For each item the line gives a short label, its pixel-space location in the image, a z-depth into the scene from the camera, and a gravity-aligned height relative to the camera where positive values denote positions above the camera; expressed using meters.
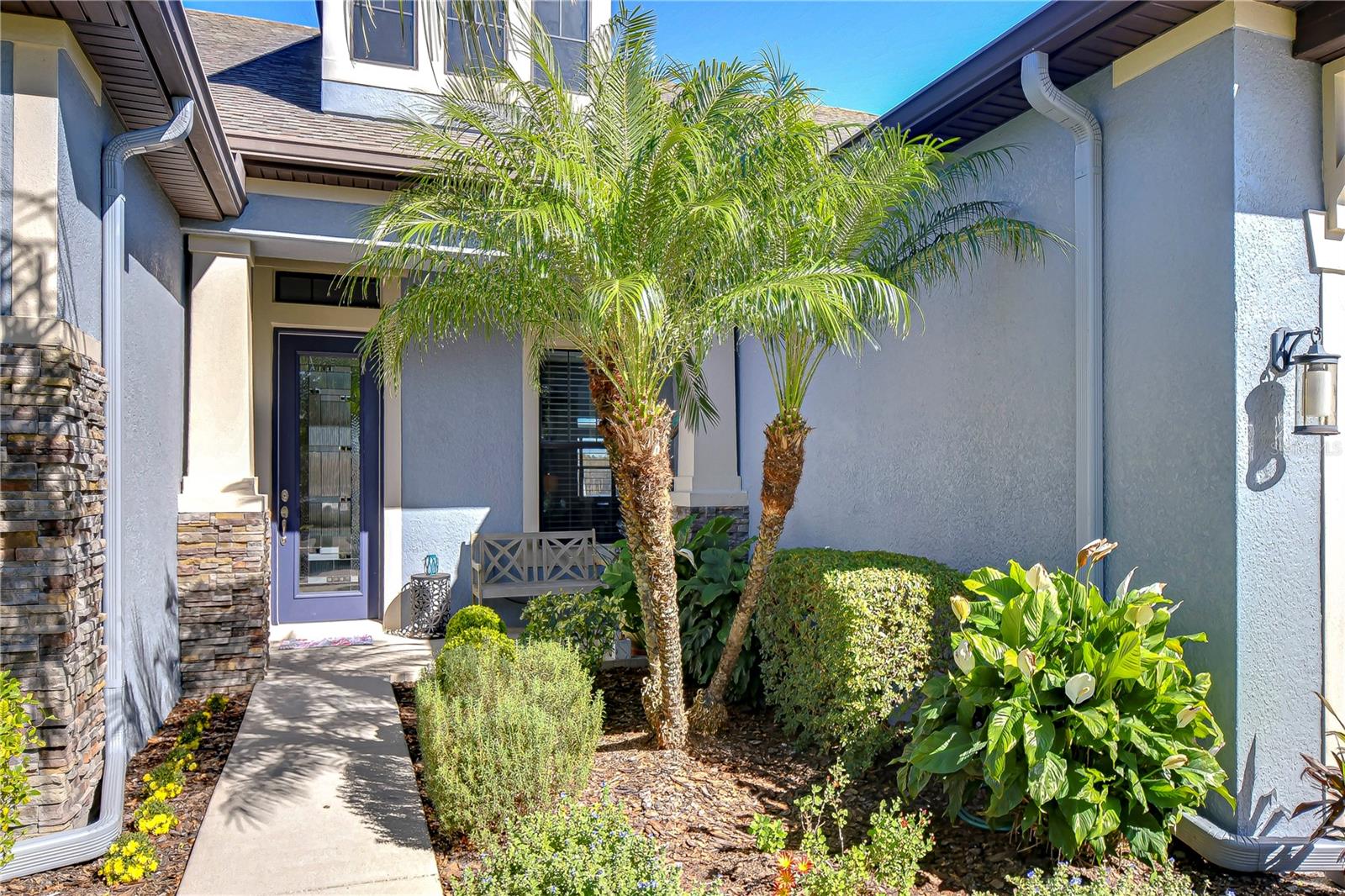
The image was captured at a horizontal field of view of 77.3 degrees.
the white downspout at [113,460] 3.65 -0.06
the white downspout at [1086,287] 4.49 +0.86
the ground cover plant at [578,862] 2.83 -1.47
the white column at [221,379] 6.08 +0.50
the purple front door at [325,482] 8.00 -0.34
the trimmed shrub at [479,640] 5.16 -1.22
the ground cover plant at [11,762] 2.92 -1.14
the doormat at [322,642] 7.36 -1.75
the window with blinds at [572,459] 8.91 -0.14
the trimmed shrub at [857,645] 4.36 -1.06
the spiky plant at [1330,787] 3.63 -1.50
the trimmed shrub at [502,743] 3.65 -1.35
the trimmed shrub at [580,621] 5.77 -1.22
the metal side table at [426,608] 7.92 -1.52
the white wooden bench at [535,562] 8.14 -1.16
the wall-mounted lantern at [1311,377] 3.75 +0.31
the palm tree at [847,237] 4.55 +1.26
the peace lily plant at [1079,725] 3.40 -1.16
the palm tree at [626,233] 4.13 +1.07
